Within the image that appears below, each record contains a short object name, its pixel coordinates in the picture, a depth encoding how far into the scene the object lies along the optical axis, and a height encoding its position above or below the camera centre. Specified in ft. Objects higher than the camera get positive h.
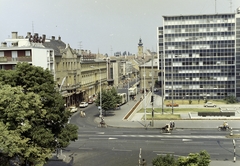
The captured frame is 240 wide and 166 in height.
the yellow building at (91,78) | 286.87 -8.33
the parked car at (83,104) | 248.65 -26.25
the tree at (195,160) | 61.87 -16.98
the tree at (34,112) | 73.15 -9.76
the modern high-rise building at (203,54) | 267.18 +11.57
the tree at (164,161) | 65.05 -18.11
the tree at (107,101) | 197.36 -18.74
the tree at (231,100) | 251.60 -23.89
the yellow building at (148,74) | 386.32 -6.25
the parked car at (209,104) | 236.02 -25.39
